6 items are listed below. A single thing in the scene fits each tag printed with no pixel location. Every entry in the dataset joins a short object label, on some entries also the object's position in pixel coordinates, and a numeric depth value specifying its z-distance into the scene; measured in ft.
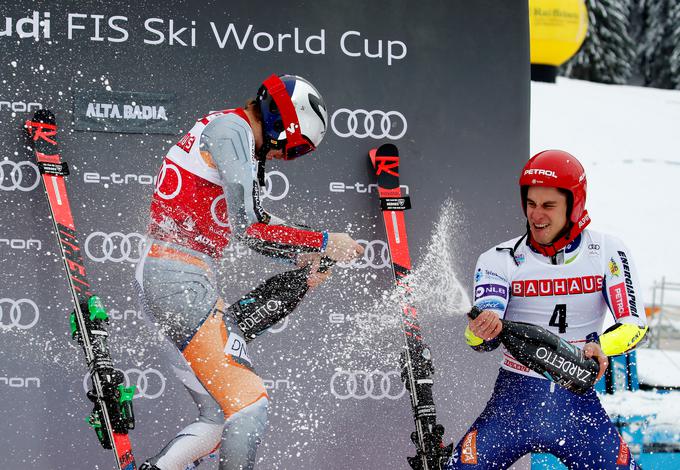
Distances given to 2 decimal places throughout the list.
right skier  18.95
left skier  20.15
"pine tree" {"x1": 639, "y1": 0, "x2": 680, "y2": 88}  165.48
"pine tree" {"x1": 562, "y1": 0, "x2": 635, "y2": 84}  155.22
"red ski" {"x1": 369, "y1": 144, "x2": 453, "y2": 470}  24.34
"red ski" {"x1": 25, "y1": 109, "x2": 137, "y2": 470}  22.68
